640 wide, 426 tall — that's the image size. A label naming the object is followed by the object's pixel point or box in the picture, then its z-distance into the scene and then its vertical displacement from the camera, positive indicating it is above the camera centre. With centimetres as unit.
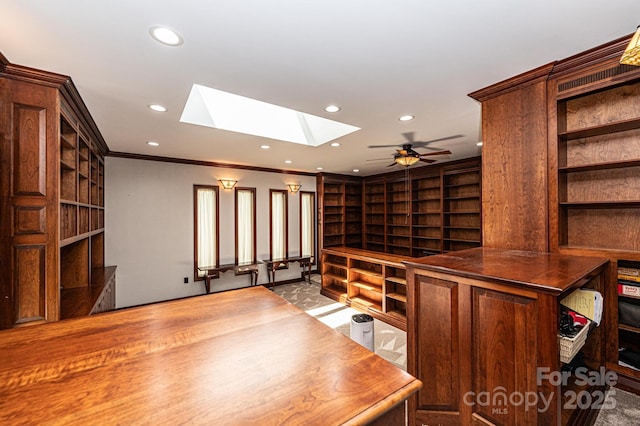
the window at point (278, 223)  602 -18
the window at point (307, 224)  652 -22
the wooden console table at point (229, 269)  499 -105
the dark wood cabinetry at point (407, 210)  551 +11
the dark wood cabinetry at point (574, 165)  191 +37
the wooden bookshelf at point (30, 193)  190 +18
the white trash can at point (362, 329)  243 -104
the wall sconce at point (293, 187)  617 +65
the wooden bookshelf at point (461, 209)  535 +10
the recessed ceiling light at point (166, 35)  154 +107
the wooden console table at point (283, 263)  565 -105
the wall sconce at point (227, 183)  527 +64
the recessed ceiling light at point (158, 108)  256 +106
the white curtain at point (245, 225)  559 -20
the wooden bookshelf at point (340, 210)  677 +13
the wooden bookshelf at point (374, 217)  720 -7
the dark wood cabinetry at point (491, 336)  125 -67
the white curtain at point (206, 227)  516 -22
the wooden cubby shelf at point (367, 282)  375 -110
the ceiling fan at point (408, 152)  398 +94
